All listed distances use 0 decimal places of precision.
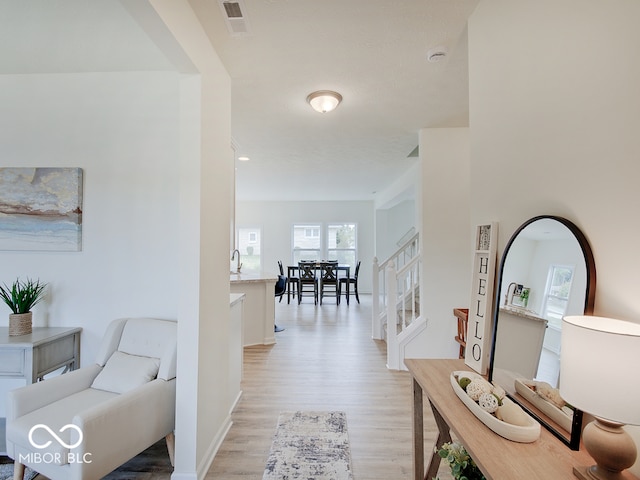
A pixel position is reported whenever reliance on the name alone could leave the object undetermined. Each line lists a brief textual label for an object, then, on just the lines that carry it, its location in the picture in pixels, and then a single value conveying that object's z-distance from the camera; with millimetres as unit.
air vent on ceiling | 1569
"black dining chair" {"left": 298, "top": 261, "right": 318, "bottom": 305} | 6900
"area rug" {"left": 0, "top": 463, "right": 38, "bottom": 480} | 1728
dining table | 6917
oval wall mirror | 930
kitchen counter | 4125
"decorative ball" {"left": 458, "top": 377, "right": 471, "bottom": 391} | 1186
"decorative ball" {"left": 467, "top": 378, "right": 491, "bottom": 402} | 1099
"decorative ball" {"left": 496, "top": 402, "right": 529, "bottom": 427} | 949
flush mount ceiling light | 2477
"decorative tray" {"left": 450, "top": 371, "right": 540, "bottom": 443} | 909
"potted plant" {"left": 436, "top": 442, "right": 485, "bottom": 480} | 1209
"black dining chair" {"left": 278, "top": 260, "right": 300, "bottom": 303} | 6938
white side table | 1870
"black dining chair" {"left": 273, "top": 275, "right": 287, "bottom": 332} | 5398
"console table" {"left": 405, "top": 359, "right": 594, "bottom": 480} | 802
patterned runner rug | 1797
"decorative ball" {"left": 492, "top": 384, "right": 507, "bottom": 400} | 1060
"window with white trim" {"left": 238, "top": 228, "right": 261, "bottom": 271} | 8859
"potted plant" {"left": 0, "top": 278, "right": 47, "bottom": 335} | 2030
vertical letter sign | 1413
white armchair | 1400
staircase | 3275
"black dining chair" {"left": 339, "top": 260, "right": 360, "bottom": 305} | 7047
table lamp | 663
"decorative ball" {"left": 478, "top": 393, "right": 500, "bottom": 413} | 1018
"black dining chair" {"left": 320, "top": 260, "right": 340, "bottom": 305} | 6984
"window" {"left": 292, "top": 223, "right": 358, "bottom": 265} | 8750
